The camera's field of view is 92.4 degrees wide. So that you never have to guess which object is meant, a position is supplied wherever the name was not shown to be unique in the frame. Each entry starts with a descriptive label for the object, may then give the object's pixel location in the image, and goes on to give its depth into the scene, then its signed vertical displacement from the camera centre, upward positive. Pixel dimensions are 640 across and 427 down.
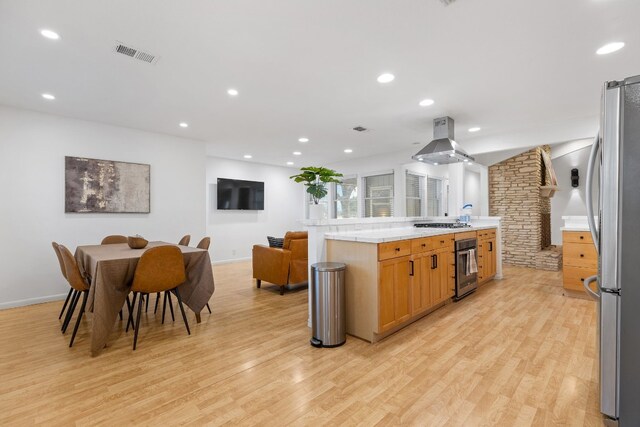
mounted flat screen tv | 7.59 +0.50
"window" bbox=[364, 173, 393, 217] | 7.82 +0.49
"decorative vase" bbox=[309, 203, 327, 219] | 3.33 +0.03
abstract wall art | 4.49 +0.43
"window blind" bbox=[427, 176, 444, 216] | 8.41 +0.48
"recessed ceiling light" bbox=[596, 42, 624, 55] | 2.66 +1.48
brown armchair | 4.45 -0.70
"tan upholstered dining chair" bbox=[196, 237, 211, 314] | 4.00 -0.39
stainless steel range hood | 4.44 +0.97
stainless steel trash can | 2.73 -0.85
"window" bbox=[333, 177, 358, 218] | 8.62 +0.46
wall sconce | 8.20 +0.97
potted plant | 3.38 +0.38
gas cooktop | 4.74 -0.17
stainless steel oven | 3.95 -0.71
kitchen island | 2.77 -0.62
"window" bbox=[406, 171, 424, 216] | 7.65 +0.55
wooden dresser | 4.09 -0.60
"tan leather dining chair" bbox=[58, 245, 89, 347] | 2.82 -0.59
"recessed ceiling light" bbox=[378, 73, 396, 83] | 3.24 +1.47
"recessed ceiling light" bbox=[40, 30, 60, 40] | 2.42 +1.43
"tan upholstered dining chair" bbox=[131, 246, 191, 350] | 2.79 -0.54
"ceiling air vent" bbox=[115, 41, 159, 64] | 2.65 +1.44
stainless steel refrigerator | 1.49 -0.18
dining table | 2.63 -0.65
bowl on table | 3.43 -0.32
